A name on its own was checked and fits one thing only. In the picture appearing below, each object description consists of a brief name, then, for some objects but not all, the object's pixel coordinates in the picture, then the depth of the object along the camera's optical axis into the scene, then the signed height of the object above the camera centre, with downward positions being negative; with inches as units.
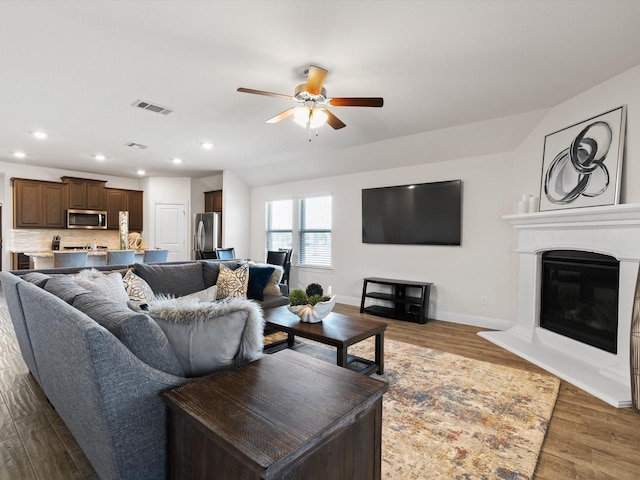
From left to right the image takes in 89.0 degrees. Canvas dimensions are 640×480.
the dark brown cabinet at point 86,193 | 285.0 +32.7
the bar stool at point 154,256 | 213.6 -16.9
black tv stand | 184.2 -39.3
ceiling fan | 104.0 +44.1
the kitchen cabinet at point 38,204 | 262.8 +21.1
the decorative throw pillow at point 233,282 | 148.2 -23.6
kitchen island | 209.3 -20.2
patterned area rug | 68.6 -48.5
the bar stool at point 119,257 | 203.6 -17.2
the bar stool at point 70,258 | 197.0 -18.0
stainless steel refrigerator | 288.2 -2.6
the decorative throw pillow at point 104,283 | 97.0 -16.7
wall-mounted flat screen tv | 185.0 +12.3
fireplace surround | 104.3 -22.2
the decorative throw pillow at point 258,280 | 153.9 -23.2
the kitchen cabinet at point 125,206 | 307.3 +23.4
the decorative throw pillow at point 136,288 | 119.2 -21.7
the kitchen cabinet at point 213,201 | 310.8 +29.5
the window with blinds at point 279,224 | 270.8 +6.9
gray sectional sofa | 46.6 -22.7
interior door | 316.2 +1.5
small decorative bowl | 110.1 -26.8
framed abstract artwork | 113.3 +28.2
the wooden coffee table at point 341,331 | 96.7 -31.3
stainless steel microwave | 283.3 +9.5
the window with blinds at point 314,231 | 246.5 +1.1
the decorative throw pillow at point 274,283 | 160.1 -25.2
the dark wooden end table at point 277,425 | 37.7 -24.7
